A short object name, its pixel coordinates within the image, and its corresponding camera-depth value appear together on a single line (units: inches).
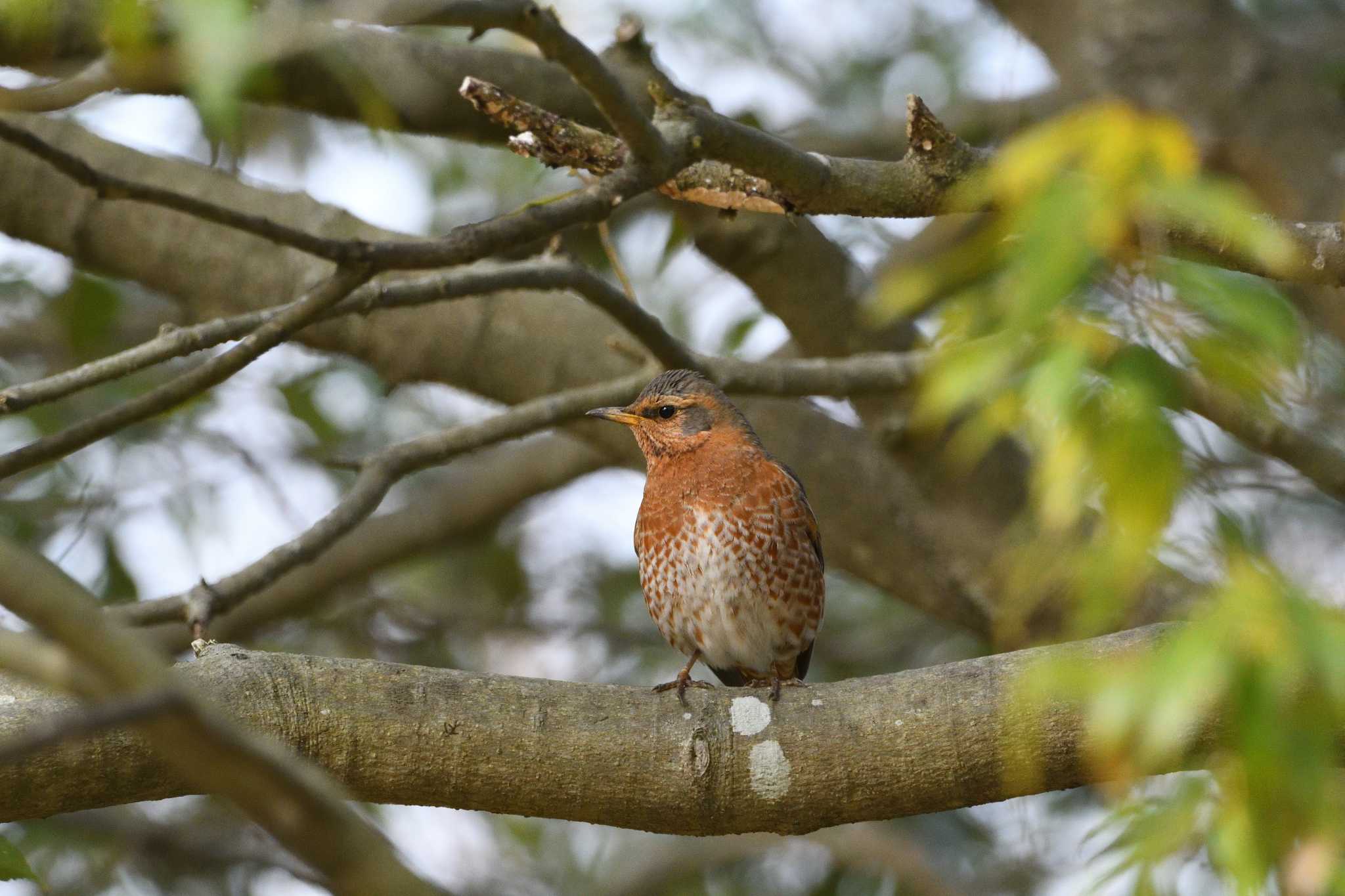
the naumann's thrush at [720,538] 400.2
